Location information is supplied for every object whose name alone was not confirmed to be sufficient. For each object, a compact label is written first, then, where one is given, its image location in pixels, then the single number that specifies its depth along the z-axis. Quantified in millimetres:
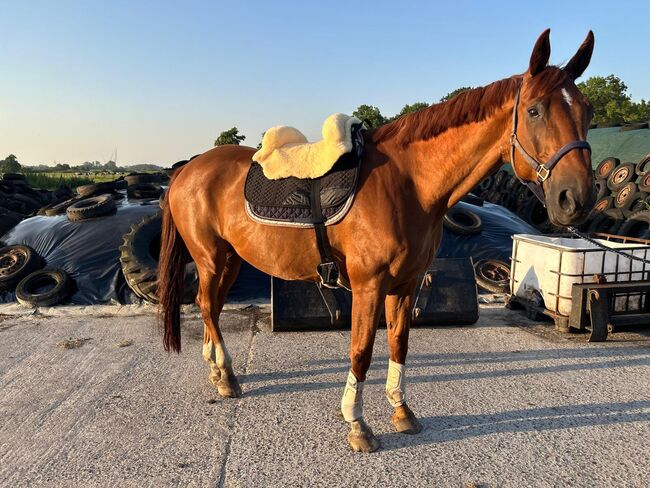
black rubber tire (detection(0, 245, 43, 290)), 6371
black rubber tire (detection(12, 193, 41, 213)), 13680
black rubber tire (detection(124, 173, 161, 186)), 15000
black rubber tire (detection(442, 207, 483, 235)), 7754
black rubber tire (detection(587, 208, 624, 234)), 9812
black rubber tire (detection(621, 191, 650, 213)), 9766
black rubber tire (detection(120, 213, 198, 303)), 5852
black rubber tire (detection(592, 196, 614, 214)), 10373
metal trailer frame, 4555
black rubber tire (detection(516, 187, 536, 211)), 12500
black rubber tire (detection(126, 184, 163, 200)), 10070
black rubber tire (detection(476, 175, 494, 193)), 16520
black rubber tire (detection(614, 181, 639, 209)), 10141
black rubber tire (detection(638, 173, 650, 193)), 9998
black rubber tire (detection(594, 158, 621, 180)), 11734
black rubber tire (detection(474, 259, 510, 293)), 6496
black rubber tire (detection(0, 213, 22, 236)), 9418
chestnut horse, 2072
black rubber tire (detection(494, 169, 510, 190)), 15070
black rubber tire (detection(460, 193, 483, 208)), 10352
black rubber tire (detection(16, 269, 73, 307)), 5926
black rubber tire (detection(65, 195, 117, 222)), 7766
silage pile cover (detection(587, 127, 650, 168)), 13094
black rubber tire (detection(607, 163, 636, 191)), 10836
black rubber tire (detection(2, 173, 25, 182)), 16142
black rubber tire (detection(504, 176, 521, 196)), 13796
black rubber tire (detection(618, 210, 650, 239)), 8833
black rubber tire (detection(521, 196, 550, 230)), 11872
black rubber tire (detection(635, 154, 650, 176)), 10734
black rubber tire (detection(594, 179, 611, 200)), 11359
